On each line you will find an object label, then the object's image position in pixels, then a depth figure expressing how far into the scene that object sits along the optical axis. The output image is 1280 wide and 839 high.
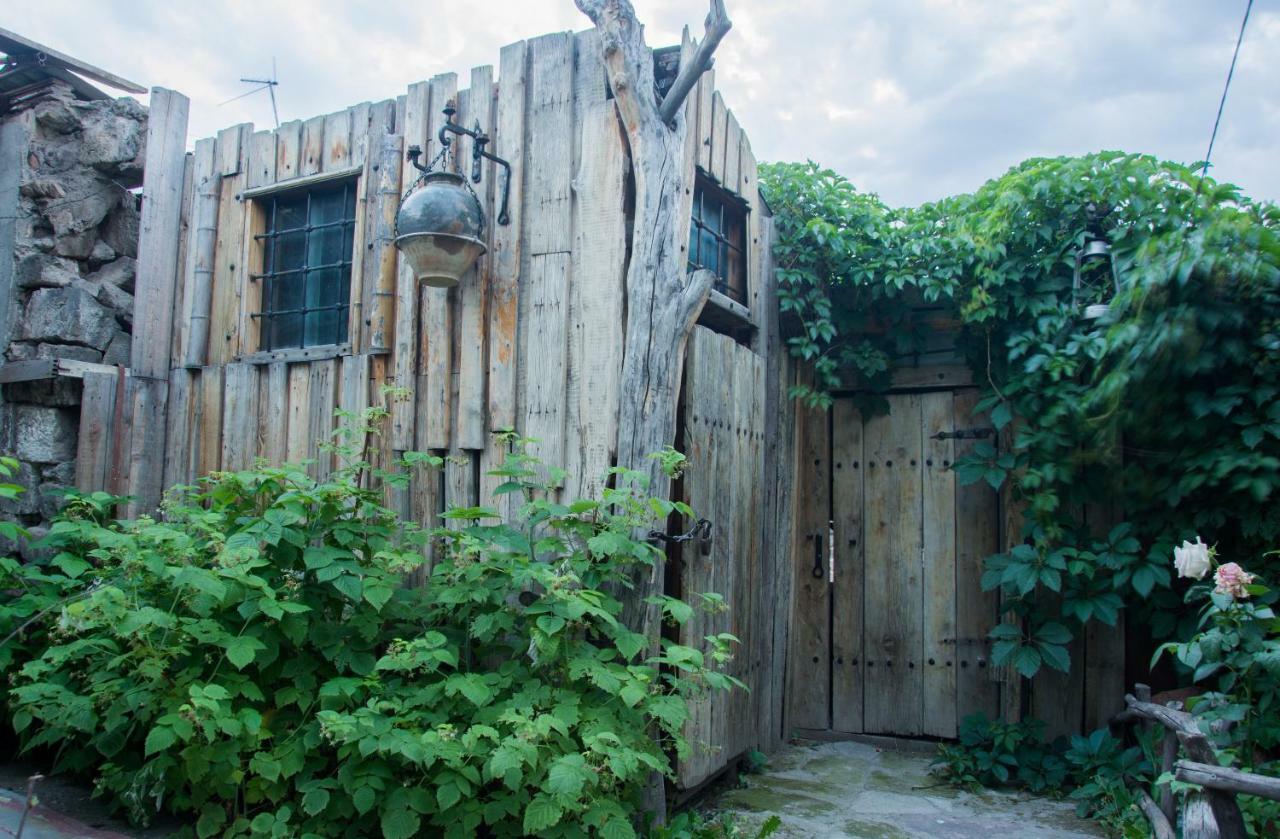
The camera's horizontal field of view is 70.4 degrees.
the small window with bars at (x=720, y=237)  4.57
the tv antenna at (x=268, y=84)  5.98
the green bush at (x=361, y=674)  2.83
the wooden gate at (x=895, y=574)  5.00
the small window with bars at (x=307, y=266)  4.62
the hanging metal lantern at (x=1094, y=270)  4.50
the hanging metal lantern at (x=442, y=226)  3.76
